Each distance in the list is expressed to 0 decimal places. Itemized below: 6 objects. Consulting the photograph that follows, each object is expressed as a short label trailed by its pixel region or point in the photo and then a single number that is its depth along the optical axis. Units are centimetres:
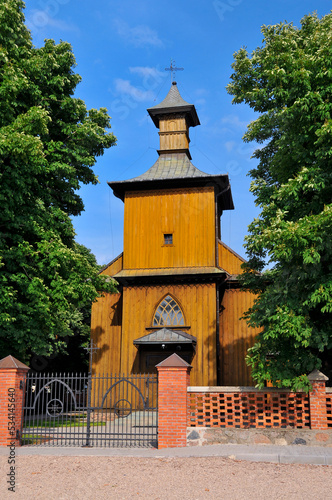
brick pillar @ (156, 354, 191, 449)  1156
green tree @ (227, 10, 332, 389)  1182
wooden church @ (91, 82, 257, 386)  2102
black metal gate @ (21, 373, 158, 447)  1260
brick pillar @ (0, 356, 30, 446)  1228
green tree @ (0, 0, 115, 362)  1573
